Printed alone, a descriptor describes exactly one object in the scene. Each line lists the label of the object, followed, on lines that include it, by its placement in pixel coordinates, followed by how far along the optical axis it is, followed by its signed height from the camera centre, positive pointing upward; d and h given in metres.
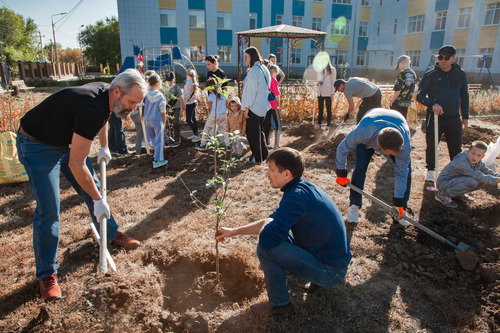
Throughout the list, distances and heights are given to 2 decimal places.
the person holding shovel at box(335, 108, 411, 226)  2.74 -0.63
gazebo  9.26 +1.32
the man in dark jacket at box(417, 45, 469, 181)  4.30 -0.24
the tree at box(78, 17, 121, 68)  42.66 +4.01
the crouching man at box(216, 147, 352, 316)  1.94 -0.99
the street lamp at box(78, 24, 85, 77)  49.17 +5.23
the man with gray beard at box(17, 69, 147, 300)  2.15 -0.46
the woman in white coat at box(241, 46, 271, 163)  4.96 -0.33
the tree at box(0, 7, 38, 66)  40.09 +5.25
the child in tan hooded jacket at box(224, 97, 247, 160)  6.11 -0.74
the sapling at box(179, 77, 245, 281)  2.40 -0.64
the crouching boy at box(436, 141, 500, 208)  3.76 -1.13
